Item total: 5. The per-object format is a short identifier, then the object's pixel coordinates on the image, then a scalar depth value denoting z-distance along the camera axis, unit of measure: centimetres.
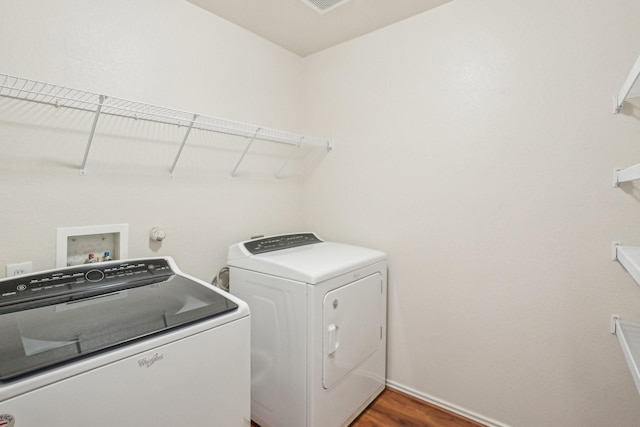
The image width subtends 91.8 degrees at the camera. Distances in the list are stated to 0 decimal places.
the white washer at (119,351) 83
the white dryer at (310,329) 161
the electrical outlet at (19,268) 134
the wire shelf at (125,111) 133
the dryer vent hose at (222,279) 211
